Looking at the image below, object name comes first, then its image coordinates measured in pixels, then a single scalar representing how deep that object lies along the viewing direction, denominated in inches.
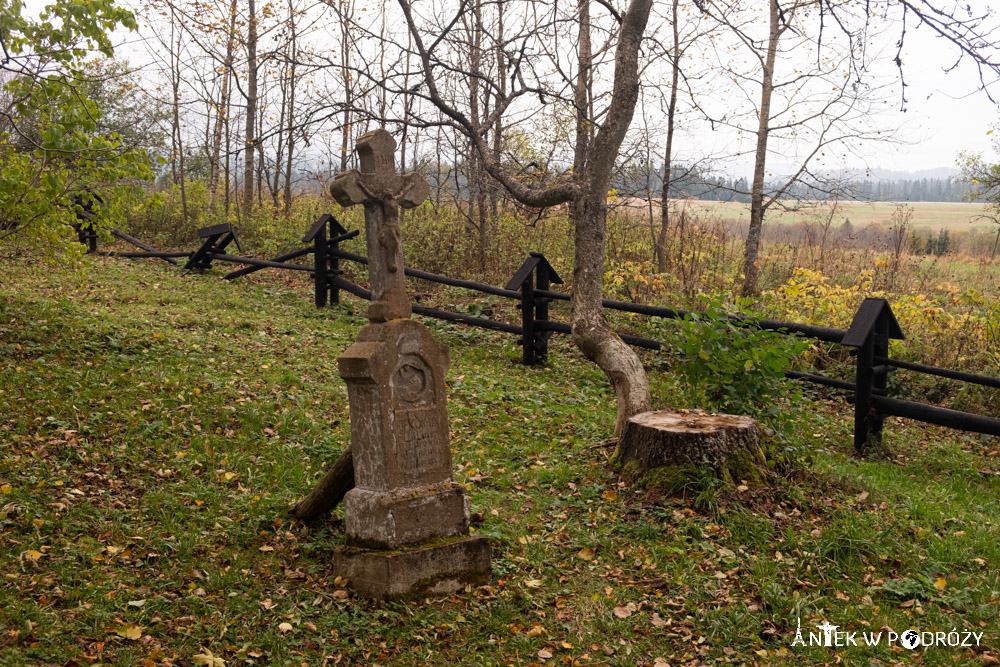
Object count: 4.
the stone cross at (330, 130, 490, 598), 172.7
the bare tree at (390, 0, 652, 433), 251.8
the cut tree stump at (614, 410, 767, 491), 209.5
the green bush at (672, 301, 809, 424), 232.7
